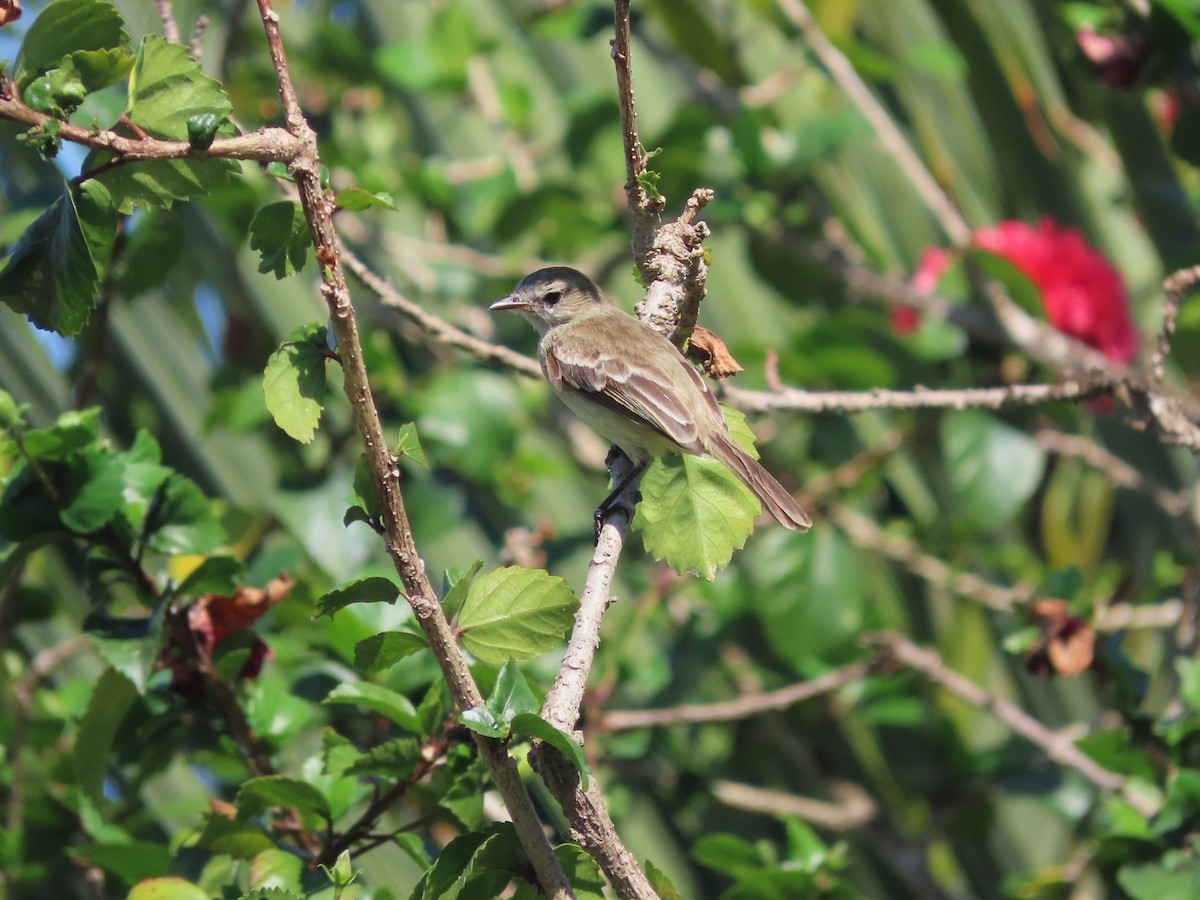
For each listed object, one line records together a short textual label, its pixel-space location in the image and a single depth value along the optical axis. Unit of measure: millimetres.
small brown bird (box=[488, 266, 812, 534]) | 5750
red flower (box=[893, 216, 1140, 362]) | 8242
